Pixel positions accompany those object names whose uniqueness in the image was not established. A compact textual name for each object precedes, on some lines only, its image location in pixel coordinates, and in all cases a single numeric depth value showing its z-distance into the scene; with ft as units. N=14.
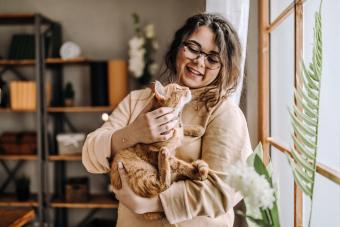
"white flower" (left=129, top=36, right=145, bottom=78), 9.96
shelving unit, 9.91
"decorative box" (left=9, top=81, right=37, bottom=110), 10.12
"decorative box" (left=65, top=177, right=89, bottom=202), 10.23
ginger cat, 3.01
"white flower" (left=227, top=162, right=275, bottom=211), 2.30
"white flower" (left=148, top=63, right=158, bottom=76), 10.09
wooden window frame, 7.19
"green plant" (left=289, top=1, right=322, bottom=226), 2.62
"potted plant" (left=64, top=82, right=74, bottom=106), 10.33
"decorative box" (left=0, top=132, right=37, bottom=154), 10.29
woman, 3.22
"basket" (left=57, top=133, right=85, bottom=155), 10.10
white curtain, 6.16
